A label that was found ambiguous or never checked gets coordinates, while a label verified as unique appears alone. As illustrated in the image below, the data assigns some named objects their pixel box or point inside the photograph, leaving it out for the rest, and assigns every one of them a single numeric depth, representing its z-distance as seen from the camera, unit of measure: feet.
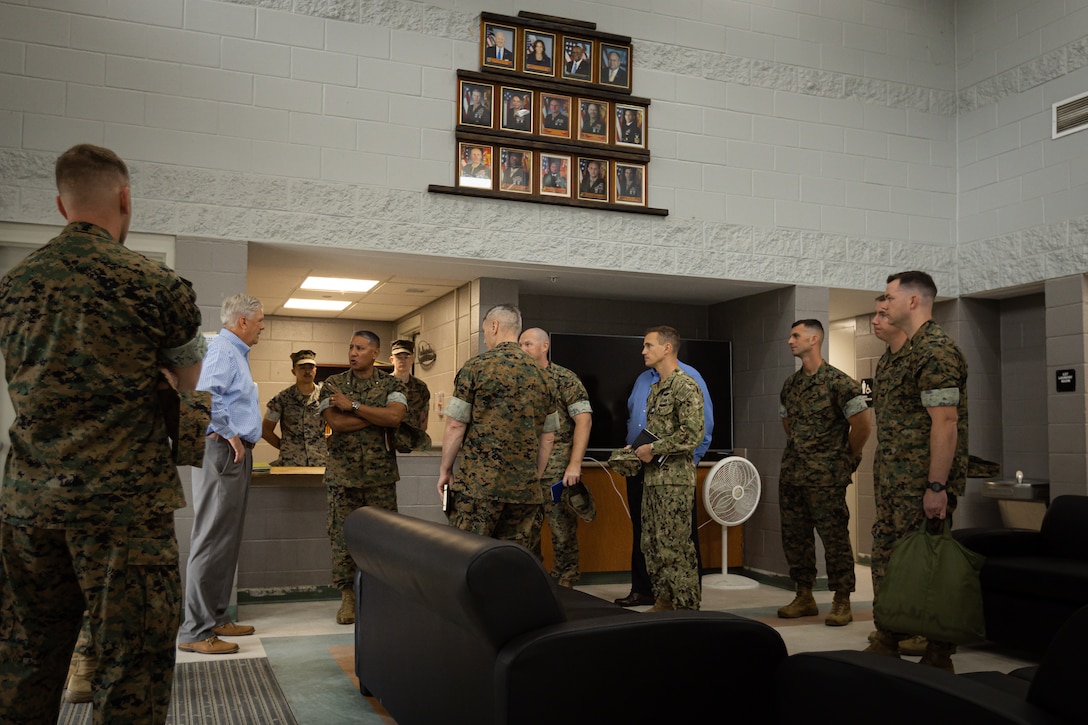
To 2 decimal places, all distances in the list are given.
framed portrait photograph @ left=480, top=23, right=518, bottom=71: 20.18
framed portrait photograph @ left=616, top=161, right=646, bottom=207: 21.22
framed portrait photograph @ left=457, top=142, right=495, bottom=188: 19.86
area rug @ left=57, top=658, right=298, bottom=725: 10.92
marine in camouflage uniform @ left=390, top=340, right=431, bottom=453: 24.66
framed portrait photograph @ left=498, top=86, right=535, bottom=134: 20.29
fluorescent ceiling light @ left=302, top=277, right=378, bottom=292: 23.96
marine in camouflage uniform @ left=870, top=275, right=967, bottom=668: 13.56
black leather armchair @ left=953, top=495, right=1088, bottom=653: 14.19
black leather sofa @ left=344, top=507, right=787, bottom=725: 7.22
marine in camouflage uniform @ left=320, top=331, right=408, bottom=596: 17.13
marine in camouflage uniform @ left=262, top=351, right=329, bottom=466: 24.23
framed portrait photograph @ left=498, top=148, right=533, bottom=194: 20.26
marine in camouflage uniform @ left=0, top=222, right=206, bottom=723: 6.89
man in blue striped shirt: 14.55
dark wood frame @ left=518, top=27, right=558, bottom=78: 20.52
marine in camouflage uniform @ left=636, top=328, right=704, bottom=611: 16.74
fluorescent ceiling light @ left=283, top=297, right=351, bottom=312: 28.66
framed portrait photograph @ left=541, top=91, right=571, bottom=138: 20.70
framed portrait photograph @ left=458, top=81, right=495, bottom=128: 19.95
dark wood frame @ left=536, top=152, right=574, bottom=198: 20.61
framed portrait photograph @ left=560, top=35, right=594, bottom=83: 20.90
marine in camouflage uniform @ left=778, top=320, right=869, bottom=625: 18.03
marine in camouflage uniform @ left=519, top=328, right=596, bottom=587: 18.45
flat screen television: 24.38
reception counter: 22.98
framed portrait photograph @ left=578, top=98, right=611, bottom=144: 21.01
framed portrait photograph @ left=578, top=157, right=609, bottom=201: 20.92
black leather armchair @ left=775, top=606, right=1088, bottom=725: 5.33
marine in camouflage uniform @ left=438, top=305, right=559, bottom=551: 14.83
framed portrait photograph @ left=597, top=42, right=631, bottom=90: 21.21
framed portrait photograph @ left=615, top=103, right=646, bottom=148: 21.29
